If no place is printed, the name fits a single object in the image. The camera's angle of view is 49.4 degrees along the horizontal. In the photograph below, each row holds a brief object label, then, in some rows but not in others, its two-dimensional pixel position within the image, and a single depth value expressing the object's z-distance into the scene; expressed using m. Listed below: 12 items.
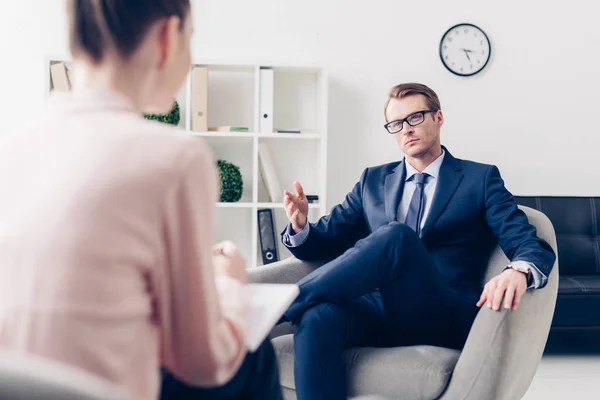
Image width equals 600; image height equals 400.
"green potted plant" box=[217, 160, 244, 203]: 3.46
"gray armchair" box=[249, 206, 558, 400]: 1.70
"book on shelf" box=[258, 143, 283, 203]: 3.54
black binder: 3.50
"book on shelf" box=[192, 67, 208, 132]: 3.43
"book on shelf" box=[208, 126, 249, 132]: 3.51
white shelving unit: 3.71
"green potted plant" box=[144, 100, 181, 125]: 3.45
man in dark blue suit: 1.75
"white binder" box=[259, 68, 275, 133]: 3.49
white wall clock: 3.77
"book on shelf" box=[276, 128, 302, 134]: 3.54
